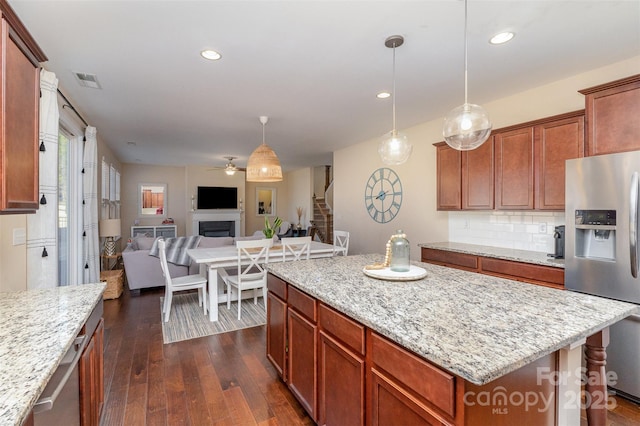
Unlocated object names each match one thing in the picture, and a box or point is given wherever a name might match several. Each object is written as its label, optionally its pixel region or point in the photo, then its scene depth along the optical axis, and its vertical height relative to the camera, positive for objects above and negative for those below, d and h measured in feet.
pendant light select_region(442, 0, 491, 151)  6.49 +1.83
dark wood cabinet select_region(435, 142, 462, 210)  12.52 +1.45
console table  28.19 -1.75
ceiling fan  22.92 +3.42
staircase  29.32 -0.86
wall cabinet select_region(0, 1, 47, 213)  4.18 +1.43
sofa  15.85 -2.89
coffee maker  9.56 -0.92
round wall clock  17.06 +0.99
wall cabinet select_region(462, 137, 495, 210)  11.31 +1.30
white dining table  12.46 -1.97
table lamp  16.07 -0.91
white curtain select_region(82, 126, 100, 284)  12.53 +0.07
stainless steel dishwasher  3.12 -2.06
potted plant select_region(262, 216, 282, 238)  14.23 -0.93
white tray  6.39 -1.33
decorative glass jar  6.73 -0.90
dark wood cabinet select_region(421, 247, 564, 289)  8.84 -1.80
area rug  11.30 -4.37
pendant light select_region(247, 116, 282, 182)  13.03 +1.93
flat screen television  30.50 +1.44
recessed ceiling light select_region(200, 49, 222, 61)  7.97 +4.12
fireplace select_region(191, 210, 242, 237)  30.32 -1.11
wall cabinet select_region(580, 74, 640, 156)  7.44 +2.40
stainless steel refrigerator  7.22 -0.71
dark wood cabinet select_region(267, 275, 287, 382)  7.51 -2.86
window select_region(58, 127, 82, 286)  11.89 +0.03
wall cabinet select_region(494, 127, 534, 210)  10.13 +1.46
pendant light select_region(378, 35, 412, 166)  8.46 +1.77
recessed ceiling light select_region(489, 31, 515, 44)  7.35 +4.21
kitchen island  3.30 -1.49
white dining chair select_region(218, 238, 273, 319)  12.52 -2.14
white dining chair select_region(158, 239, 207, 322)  12.31 -2.93
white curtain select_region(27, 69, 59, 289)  7.68 -0.01
